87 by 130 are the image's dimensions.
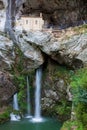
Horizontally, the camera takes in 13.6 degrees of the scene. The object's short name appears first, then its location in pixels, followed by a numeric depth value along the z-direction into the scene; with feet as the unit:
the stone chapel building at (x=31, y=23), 106.01
